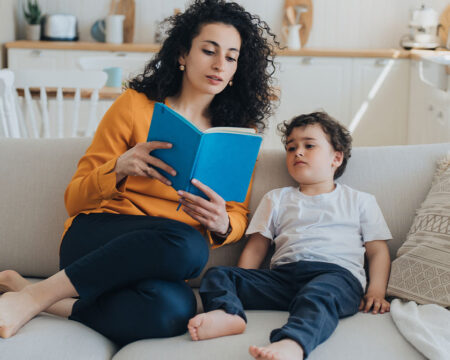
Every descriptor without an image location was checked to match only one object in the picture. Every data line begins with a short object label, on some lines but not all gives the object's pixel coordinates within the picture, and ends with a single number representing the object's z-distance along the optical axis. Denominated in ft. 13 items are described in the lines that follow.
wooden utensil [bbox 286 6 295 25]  15.30
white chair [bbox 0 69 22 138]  8.79
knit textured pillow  5.05
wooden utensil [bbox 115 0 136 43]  15.60
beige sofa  5.95
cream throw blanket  4.27
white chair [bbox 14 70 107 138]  9.34
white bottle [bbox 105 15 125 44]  14.93
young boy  4.74
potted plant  15.11
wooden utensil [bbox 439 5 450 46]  14.82
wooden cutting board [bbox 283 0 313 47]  15.49
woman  4.75
